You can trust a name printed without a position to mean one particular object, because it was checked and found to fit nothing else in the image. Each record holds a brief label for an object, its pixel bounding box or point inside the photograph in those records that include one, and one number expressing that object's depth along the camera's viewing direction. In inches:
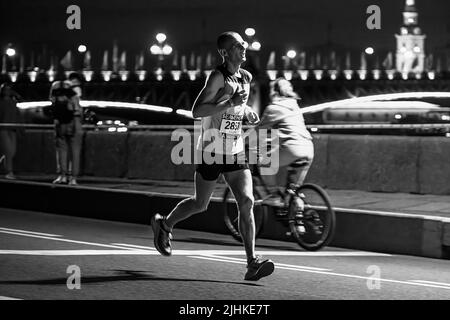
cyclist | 464.8
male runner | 344.8
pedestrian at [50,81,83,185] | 669.9
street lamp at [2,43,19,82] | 5629.9
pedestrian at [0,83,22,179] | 738.2
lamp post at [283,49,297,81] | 6494.1
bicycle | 444.1
